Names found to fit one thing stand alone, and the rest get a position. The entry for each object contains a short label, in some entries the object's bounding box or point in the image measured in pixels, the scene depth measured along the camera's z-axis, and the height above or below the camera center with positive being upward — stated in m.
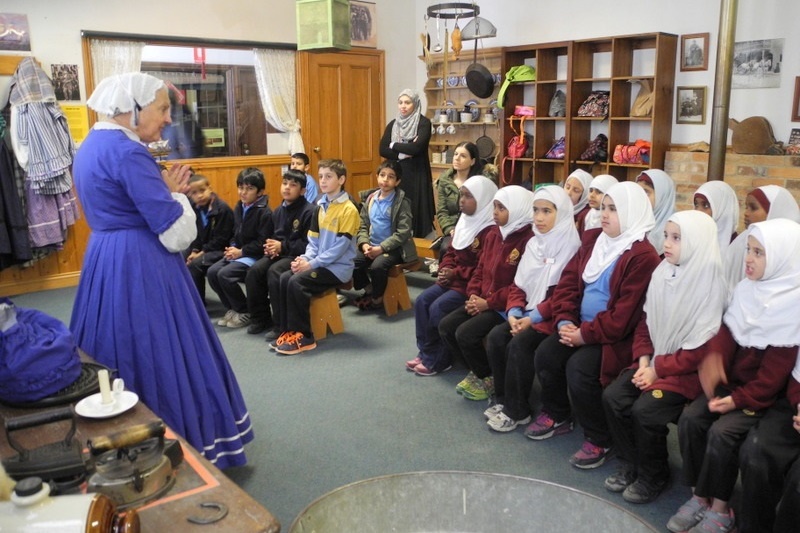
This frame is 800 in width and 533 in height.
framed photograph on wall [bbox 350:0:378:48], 7.46 +1.16
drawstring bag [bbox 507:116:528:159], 6.89 -0.10
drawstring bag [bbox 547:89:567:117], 6.58 +0.28
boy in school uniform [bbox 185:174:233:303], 4.96 -0.65
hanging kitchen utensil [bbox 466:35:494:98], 6.99 +0.54
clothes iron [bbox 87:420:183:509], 1.21 -0.57
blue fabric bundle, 1.72 -0.53
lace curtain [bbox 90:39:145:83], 5.98 +0.67
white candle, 1.60 -0.56
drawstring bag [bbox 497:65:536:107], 6.77 +0.56
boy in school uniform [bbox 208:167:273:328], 4.73 -0.76
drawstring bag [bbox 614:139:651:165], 5.95 -0.16
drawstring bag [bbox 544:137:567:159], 6.63 -0.14
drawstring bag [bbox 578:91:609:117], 6.24 +0.25
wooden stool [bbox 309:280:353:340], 4.44 -1.10
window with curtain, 6.21 +0.45
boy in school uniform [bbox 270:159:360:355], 4.29 -0.77
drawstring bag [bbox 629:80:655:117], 5.91 +0.26
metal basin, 0.90 -0.47
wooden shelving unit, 5.87 +0.39
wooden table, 1.17 -0.62
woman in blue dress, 2.33 -0.40
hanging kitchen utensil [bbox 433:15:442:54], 7.56 +0.98
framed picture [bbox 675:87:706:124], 5.74 +0.23
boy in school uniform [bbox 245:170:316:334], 4.59 -0.71
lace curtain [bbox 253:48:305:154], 7.04 +0.46
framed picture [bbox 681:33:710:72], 5.68 +0.65
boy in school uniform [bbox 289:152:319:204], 6.02 -0.27
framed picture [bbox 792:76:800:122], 5.11 +0.20
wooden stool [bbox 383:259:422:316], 4.92 -1.05
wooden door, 7.32 +0.29
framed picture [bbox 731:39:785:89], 5.21 +0.51
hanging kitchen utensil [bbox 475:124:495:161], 7.25 -0.12
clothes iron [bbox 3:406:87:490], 1.23 -0.57
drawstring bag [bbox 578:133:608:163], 6.26 -0.14
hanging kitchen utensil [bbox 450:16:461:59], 6.79 +0.90
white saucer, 1.58 -0.60
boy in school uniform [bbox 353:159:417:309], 4.78 -0.66
